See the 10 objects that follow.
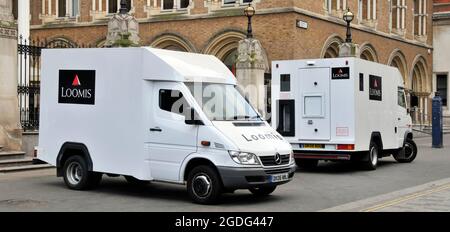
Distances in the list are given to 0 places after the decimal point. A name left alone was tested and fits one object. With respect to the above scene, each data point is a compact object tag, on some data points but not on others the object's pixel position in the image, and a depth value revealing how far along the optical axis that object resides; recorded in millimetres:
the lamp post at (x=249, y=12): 23062
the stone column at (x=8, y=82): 17219
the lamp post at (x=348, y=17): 25691
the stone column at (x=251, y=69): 23875
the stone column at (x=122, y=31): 20072
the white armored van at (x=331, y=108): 16859
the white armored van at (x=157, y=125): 11141
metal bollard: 27422
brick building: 29406
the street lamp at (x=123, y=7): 18981
